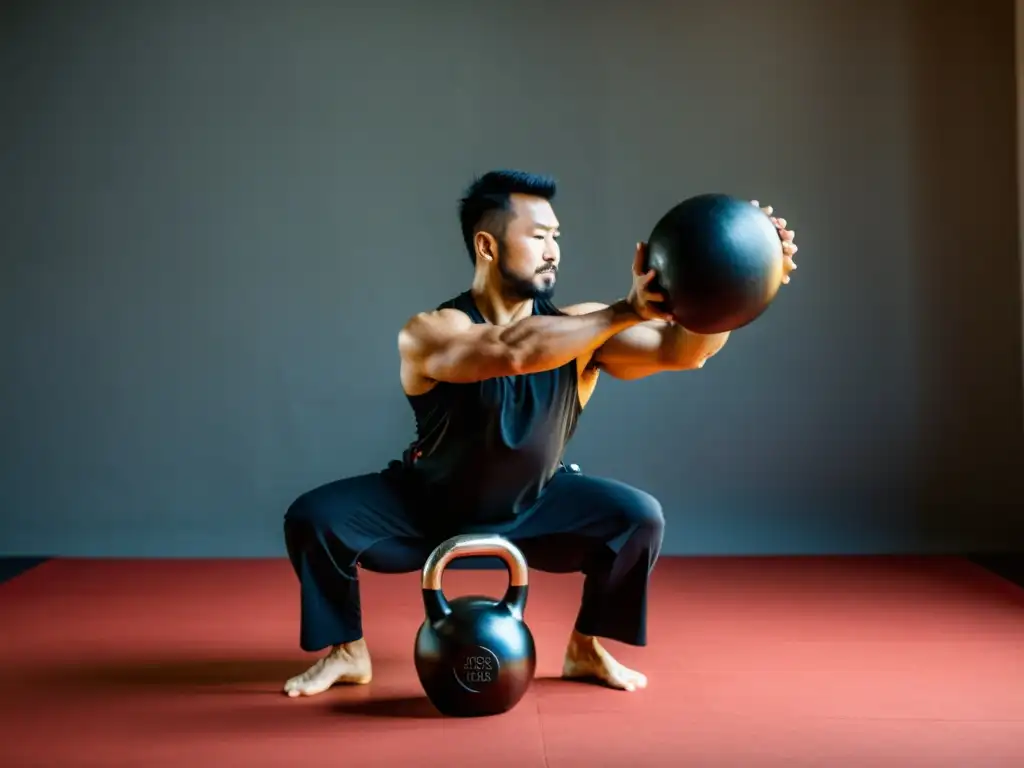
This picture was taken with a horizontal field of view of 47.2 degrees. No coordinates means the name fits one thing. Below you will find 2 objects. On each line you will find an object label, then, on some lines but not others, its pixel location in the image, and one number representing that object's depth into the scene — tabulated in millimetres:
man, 2666
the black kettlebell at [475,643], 2443
